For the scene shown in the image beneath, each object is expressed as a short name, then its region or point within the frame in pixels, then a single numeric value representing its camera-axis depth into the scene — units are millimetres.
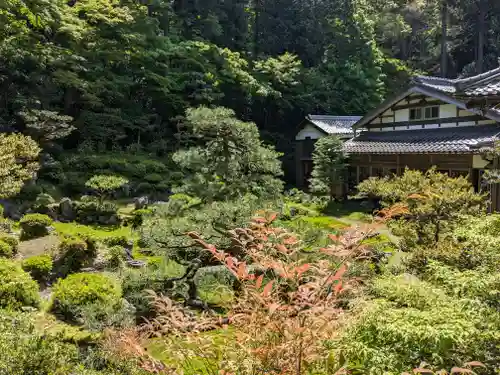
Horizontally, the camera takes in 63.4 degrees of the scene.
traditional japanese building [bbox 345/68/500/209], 14570
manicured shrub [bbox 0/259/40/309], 7504
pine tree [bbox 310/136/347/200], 20203
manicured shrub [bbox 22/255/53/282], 9609
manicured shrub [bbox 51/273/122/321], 7648
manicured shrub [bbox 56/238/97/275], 10461
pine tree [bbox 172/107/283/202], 11188
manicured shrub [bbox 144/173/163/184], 20938
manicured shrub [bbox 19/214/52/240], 13266
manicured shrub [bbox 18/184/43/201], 17062
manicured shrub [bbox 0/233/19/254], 11265
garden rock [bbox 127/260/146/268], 11250
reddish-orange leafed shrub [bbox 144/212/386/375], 2758
